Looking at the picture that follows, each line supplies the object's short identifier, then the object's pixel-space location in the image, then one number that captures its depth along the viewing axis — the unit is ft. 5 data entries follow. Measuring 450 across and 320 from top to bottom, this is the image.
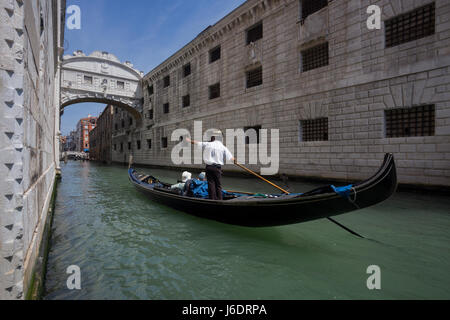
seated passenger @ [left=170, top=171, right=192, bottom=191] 16.42
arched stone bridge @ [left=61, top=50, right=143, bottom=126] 56.75
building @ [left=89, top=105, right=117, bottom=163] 96.99
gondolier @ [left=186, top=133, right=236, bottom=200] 13.56
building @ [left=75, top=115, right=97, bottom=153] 210.18
